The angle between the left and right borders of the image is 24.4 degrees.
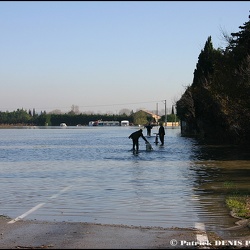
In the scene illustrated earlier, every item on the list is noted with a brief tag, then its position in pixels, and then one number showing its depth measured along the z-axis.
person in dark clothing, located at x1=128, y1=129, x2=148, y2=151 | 37.00
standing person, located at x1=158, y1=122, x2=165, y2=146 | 46.83
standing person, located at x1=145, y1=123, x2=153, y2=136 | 67.70
